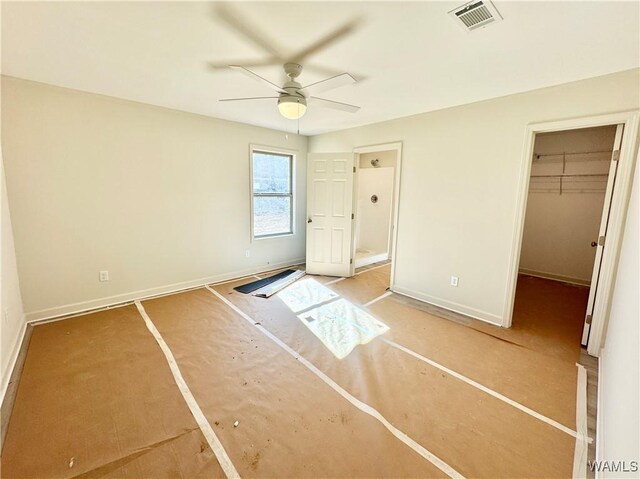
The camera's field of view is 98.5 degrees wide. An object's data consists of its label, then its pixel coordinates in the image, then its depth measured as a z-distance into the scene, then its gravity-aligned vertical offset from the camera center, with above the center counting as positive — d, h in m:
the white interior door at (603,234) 2.34 -0.25
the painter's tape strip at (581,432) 1.46 -1.37
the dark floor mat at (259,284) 3.97 -1.32
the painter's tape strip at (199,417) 1.46 -1.41
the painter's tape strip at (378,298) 3.59 -1.33
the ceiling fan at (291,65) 1.72 +1.06
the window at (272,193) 4.64 +0.08
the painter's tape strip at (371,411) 1.48 -1.39
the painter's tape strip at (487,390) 1.73 -1.37
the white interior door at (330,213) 4.49 -0.24
